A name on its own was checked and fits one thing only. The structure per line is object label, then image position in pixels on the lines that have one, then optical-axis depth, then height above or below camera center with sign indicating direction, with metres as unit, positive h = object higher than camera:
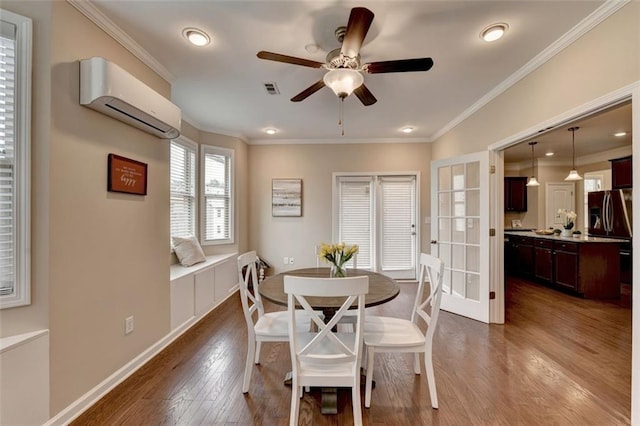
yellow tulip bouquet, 2.26 -0.31
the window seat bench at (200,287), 2.97 -0.88
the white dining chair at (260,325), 2.02 -0.82
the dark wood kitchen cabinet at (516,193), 6.64 +0.50
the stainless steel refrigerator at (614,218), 5.09 -0.05
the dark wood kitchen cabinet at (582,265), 4.17 -0.75
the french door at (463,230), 3.26 -0.19
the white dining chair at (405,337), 1.89 -0.84
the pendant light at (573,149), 4.41 +1.29
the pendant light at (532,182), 5.61 +0.64
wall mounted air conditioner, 1.83 +0.81
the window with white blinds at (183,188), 3.72 +0.35
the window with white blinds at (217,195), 4.33 +0.30
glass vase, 2.30 -0.46
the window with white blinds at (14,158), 1.56 +0.30
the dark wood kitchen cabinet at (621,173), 5.11 +0.77
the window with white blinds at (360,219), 5.17 -0.09
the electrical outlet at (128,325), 2.23 -0.87
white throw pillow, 3.55 -0.46
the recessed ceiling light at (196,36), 2.09 +1.32
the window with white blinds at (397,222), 5.14 -0.14
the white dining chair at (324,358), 1.49 -0.80
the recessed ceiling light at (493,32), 2.03 +1.32
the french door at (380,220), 5.12 -0.10
